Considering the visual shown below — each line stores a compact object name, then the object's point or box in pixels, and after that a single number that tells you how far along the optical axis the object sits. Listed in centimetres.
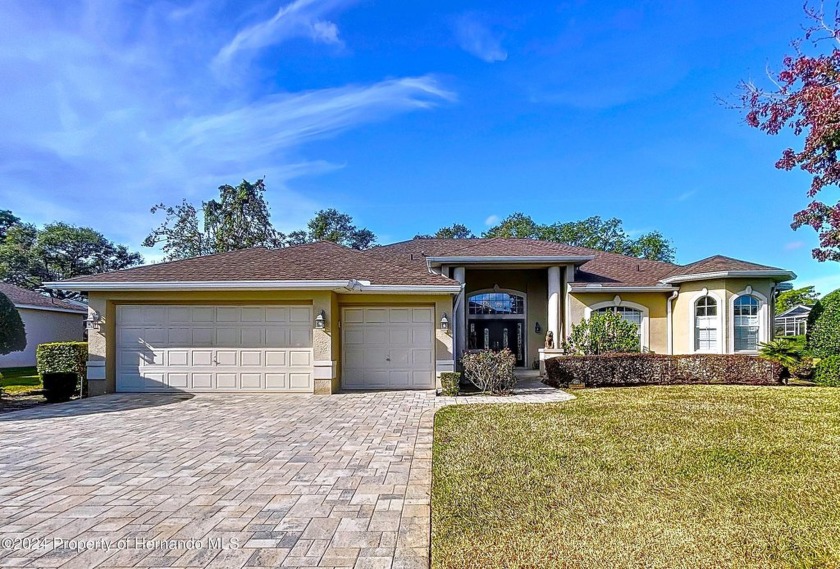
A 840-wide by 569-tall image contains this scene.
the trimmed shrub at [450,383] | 1060
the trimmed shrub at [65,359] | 1067
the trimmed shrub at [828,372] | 1162
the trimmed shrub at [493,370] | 1065
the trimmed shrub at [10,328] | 1174
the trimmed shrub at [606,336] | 1252
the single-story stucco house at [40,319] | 1886
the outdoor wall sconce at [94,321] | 1066
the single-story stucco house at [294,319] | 1062
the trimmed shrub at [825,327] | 1176
